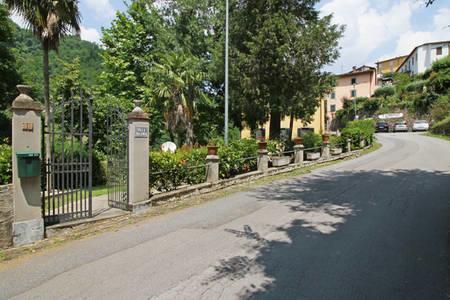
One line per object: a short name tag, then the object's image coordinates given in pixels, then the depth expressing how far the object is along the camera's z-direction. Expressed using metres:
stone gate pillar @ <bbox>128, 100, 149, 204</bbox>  7.46
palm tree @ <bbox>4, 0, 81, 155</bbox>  13.17
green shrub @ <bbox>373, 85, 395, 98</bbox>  53.75
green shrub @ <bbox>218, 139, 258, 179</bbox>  11.49
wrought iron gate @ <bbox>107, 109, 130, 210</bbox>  7.64
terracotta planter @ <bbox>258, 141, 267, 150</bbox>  13.29
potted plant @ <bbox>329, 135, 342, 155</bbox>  19.96
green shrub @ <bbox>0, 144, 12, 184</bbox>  7.06
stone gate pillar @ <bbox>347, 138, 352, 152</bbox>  21.83
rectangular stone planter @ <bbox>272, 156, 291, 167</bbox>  14.20
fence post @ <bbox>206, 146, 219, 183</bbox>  10.43
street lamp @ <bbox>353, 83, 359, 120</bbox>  53.44
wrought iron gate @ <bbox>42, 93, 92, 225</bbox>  6.22
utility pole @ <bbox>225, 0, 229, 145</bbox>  13.65
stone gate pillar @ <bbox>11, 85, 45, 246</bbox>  5.46
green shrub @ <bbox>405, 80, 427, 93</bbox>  48.39
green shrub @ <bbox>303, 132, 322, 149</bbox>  19.06
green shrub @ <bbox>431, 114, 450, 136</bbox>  32.97
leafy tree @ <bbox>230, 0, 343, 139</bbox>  15.25
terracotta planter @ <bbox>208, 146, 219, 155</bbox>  10.56
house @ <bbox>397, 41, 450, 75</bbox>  61.06
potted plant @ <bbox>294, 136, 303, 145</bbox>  16.49
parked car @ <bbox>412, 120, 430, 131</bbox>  42.81
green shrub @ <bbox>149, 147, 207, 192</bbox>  9.08
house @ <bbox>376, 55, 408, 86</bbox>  82.46
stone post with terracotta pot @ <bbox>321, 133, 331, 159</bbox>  18.31
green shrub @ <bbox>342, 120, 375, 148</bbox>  23.23
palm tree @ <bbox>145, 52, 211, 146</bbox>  19.66
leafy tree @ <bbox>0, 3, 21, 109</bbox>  19.92
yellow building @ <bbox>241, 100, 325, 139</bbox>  37.28
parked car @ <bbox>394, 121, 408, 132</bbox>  44.64
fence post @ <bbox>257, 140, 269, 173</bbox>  13.05
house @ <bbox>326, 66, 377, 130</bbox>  61.26
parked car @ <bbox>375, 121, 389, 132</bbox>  45.43
